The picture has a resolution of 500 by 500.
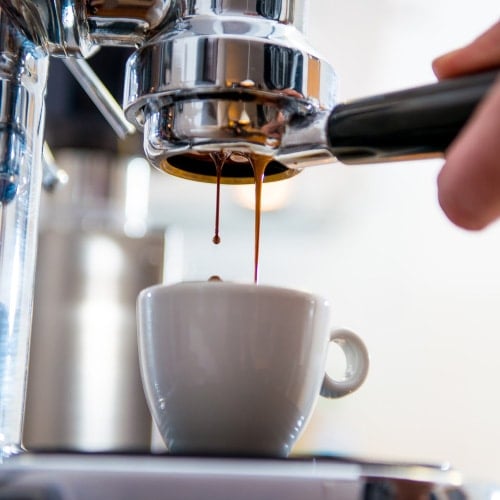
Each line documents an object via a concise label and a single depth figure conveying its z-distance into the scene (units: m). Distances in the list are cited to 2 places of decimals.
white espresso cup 0.50
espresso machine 0.41
